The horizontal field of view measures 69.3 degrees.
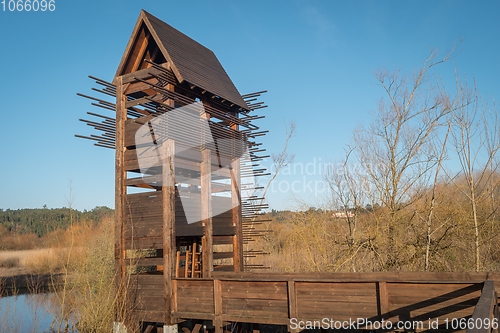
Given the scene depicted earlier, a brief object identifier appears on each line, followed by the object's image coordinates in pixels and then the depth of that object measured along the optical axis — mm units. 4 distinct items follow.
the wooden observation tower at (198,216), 6105
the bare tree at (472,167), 9531
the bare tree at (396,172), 10930
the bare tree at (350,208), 11188
